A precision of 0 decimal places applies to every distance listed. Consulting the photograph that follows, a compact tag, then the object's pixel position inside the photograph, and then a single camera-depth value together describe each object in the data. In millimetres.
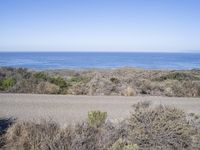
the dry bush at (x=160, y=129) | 3215
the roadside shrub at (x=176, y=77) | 12754
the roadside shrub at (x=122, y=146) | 2961
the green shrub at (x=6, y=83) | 8649
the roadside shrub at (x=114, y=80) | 9742
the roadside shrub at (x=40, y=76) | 10052
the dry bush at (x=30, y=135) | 3372
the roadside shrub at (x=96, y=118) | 4094
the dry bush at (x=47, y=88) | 8423
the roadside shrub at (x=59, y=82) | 9240
